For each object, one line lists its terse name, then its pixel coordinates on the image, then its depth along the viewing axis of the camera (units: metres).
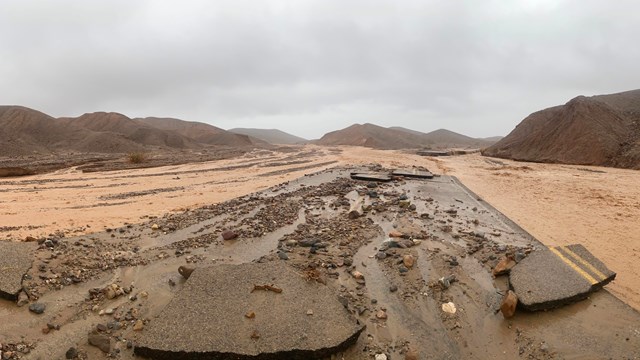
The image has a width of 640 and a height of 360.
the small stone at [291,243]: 6.02
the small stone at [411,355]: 3.46
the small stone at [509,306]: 4.03
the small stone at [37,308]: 3.82
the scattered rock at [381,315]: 4.07
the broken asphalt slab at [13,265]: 3.98
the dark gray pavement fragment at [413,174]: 14.66
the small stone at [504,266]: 4.95
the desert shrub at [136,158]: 22.88
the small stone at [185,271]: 4.76
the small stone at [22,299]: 3.90
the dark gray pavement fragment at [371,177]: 13.19
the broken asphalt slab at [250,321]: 3.29
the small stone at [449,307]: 4.21
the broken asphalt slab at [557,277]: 4.14
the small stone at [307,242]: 5.97
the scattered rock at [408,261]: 5.33
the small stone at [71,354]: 3.32
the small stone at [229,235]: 6.41
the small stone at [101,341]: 3.42
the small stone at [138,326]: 3.69
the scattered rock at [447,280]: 4.71
